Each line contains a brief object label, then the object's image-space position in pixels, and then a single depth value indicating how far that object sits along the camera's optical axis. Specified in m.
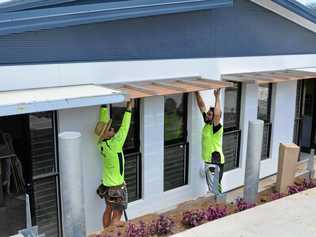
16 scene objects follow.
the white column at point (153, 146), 7.41
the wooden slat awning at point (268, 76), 8.33
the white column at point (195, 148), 8.16
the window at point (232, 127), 9.19
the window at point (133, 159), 7.35
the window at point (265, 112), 9.93
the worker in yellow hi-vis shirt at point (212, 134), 7.75
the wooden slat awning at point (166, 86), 6.30
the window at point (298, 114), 10.88
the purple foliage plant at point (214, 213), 5.75
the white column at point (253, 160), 6.19
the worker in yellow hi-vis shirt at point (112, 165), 6.33
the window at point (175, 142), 7.98
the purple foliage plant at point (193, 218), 5.59
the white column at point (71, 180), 4.47
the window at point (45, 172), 6.12
